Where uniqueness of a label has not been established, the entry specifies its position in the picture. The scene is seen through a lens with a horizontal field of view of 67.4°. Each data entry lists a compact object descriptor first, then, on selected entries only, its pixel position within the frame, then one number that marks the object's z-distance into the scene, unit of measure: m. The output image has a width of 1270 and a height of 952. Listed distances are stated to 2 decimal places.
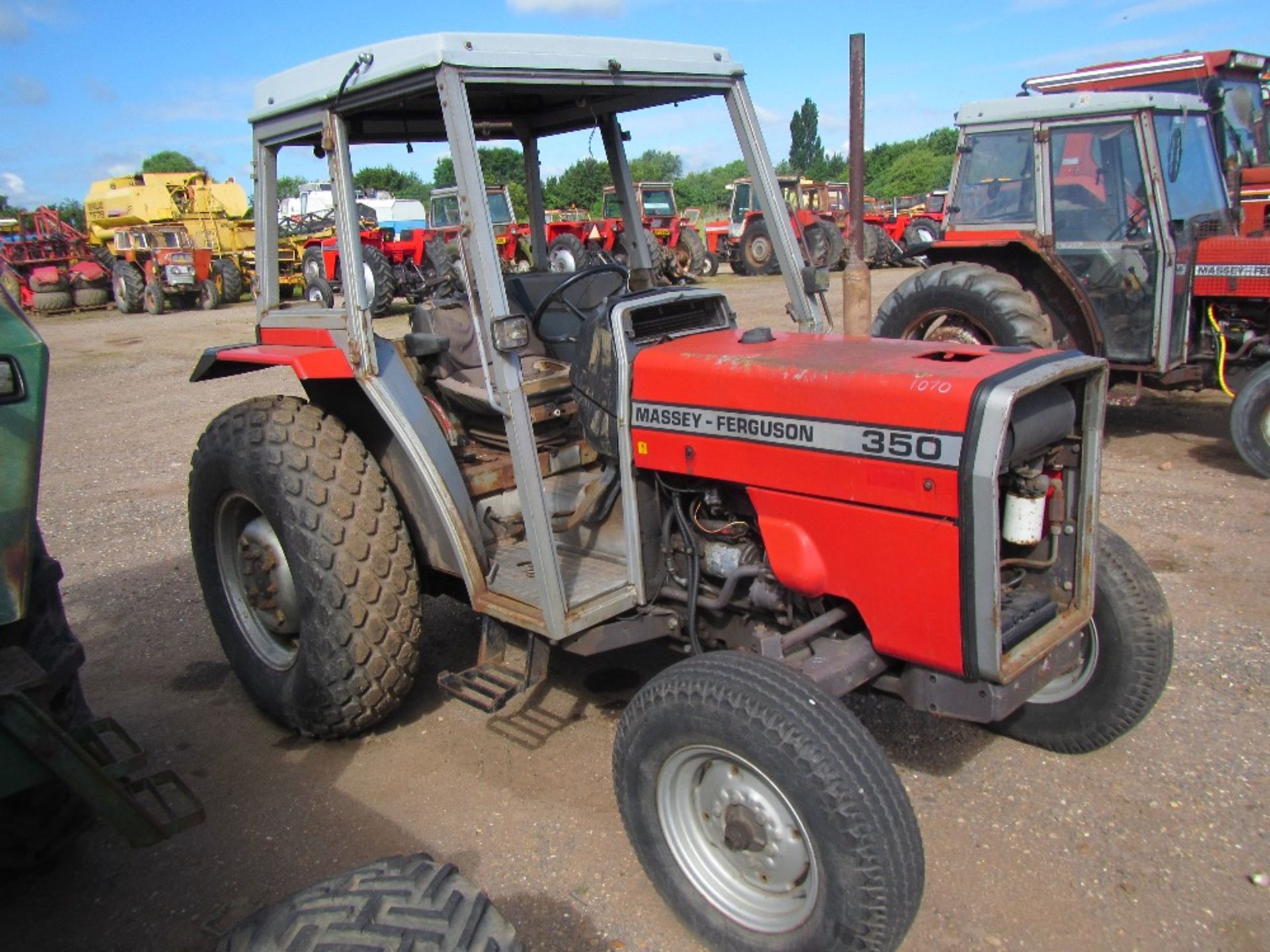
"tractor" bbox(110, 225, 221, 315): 18.20
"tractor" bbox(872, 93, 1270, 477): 5.94
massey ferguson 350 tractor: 2.17
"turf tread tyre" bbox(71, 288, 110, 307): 19.66
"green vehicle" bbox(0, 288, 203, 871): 1.95
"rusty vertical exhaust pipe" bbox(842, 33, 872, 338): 3.04
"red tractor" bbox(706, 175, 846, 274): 18.70
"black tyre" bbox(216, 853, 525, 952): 1.62
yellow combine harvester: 19.78
